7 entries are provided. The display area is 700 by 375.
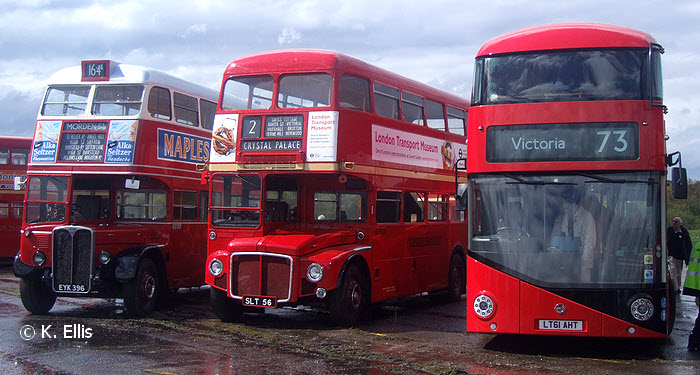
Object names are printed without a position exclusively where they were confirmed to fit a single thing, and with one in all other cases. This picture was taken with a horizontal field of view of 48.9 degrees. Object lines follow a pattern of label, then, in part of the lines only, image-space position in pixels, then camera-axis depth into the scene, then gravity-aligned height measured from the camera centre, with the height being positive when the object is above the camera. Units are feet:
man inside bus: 30.25 -0.42
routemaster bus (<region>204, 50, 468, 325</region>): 38.42 +1.64
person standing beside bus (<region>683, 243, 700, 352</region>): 32.09 -2.69
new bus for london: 29.84 +1.16
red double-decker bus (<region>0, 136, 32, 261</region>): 75.25 +1.89
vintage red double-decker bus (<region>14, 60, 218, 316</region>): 43.01 +1.40
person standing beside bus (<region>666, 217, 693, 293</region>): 53.21 -1.55
